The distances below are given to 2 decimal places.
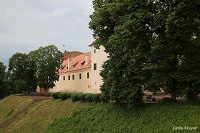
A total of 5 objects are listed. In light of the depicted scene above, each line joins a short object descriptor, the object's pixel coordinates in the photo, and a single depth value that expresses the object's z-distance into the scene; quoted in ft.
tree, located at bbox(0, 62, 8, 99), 149.85
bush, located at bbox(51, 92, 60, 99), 72.80
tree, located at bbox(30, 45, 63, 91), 108.37
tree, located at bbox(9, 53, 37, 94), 116.26
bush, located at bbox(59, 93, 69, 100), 68.87
